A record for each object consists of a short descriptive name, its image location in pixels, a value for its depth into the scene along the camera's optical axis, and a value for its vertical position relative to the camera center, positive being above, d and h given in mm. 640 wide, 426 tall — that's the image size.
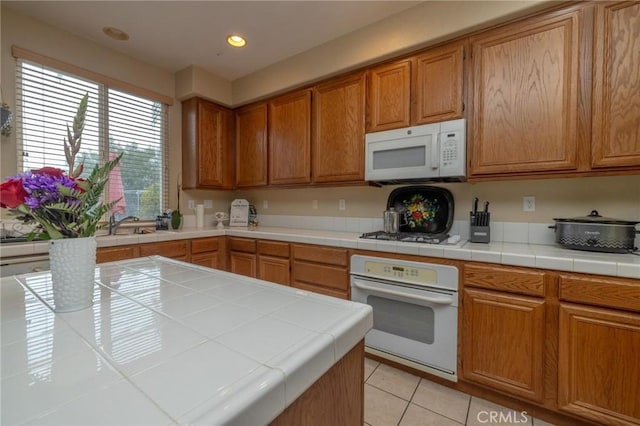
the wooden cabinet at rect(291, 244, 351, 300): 2221 -521
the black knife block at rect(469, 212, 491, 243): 1962 -165
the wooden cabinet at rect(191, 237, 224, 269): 2783 -464
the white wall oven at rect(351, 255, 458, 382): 1776 -690
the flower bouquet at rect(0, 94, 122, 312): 712 -22
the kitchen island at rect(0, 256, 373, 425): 408 -284
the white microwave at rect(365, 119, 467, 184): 1973 +401
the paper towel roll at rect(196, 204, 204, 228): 3272 -103
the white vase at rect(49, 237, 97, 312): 754 -183
